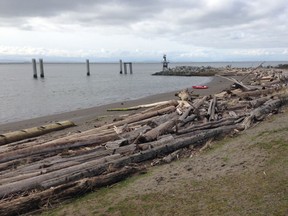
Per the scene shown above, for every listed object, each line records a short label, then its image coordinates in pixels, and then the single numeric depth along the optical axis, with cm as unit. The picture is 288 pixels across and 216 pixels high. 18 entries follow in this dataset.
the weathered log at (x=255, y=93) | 1522
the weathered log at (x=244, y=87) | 1696
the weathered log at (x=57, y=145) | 720
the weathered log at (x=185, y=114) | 977
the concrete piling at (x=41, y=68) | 5909
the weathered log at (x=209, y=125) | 889
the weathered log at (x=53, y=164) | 603
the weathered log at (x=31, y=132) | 951
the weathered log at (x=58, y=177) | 547
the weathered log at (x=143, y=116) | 1037
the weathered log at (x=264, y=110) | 1015
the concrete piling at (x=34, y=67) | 5907
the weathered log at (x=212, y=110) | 1046
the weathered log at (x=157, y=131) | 799
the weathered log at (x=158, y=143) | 763
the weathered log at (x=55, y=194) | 502
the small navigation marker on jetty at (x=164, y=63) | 7471
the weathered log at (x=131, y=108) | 1587
